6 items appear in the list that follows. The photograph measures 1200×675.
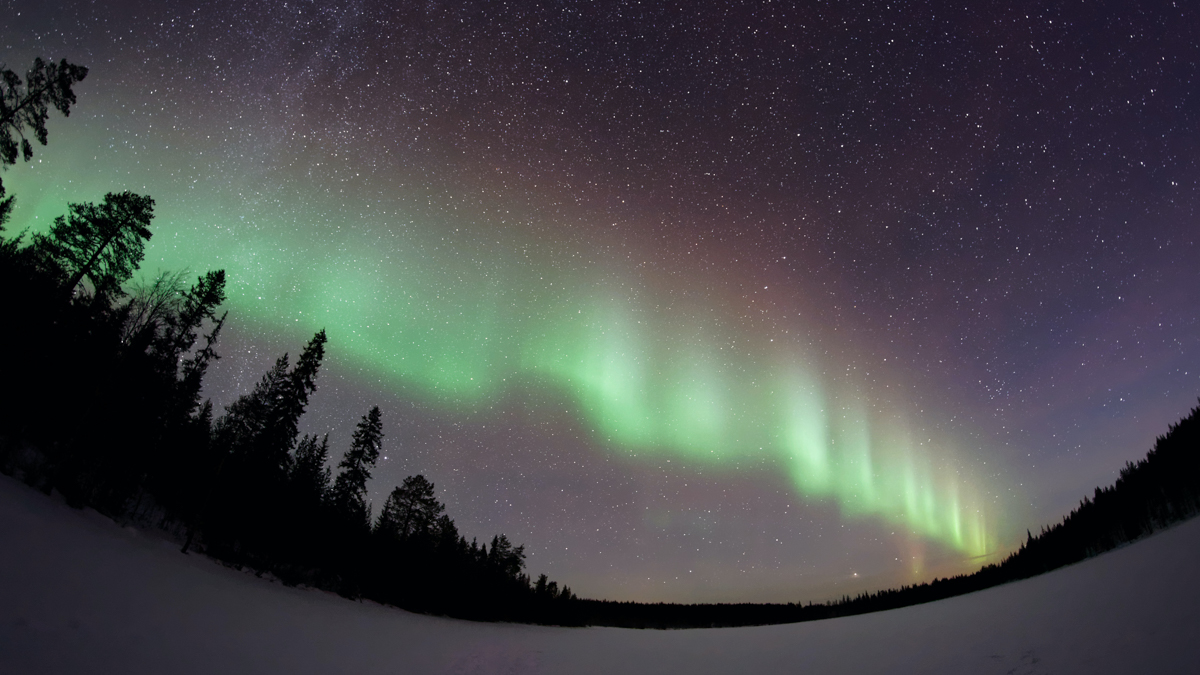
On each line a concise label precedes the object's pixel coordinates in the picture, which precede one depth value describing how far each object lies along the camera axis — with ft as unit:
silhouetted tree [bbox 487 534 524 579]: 205.93
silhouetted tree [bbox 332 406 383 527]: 138.46
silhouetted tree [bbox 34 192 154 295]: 102.83
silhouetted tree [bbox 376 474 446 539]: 163.74
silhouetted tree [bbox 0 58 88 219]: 75.76
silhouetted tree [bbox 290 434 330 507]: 134.21
